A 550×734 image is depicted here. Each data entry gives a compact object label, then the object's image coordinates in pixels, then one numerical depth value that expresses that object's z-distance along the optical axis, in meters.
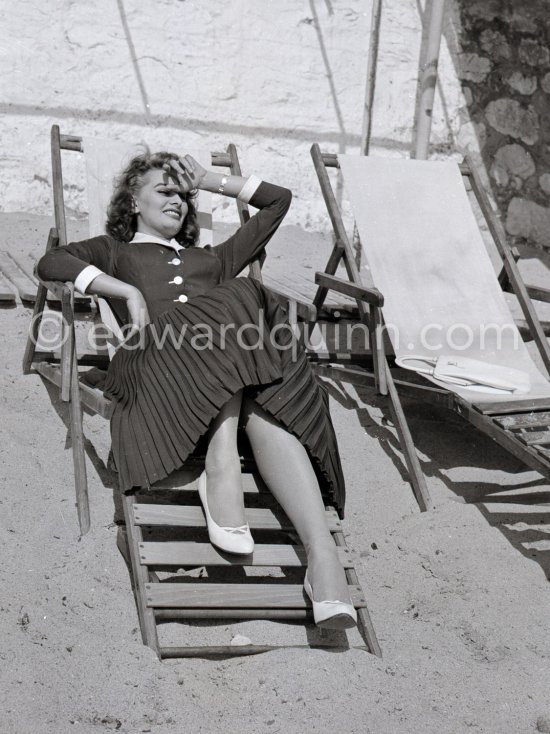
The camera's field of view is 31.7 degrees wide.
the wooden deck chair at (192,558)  2.58
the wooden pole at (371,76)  5.59
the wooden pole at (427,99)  5.34
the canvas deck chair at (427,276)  3.82
